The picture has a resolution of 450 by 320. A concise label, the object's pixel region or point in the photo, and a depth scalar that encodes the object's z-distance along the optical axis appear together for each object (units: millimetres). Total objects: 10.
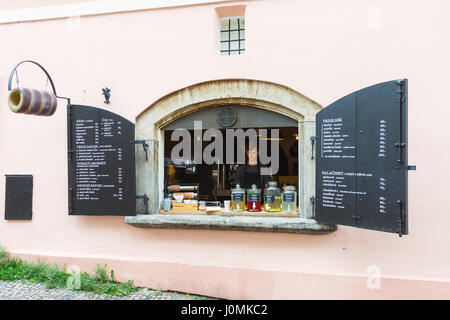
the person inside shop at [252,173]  5105
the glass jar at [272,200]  4762
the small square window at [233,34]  4883
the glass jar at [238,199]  4863
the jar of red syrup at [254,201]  4777
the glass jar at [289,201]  4648
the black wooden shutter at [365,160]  3416
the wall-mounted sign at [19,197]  5203
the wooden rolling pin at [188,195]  5105
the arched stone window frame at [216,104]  4387
